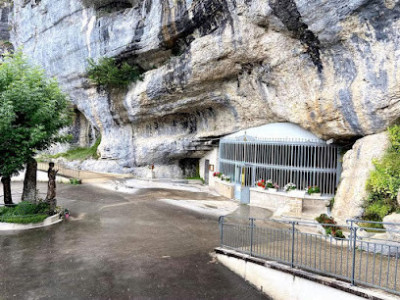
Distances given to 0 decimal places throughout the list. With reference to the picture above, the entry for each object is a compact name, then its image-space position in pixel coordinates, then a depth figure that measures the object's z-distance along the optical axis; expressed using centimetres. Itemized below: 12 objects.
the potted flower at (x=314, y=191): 1331
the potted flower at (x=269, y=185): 1455
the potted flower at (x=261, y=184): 1474
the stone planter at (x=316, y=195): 1329
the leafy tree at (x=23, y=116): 1100
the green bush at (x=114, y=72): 2073
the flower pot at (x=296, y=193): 1314
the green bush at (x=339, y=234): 841
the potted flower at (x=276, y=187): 1428
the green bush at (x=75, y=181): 2033
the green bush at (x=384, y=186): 866
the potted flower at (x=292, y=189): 1346
